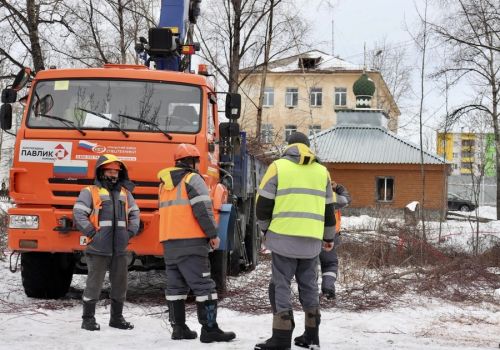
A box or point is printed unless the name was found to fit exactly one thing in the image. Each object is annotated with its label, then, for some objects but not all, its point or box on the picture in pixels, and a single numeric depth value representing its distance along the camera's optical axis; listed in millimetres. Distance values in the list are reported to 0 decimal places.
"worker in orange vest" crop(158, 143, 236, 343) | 6387
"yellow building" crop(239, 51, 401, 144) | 56812
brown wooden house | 36938
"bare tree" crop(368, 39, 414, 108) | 51656
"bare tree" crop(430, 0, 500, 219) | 17444
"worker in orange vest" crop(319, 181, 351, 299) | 9125
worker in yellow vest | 5949
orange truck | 7832
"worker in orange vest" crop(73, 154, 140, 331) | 6855
